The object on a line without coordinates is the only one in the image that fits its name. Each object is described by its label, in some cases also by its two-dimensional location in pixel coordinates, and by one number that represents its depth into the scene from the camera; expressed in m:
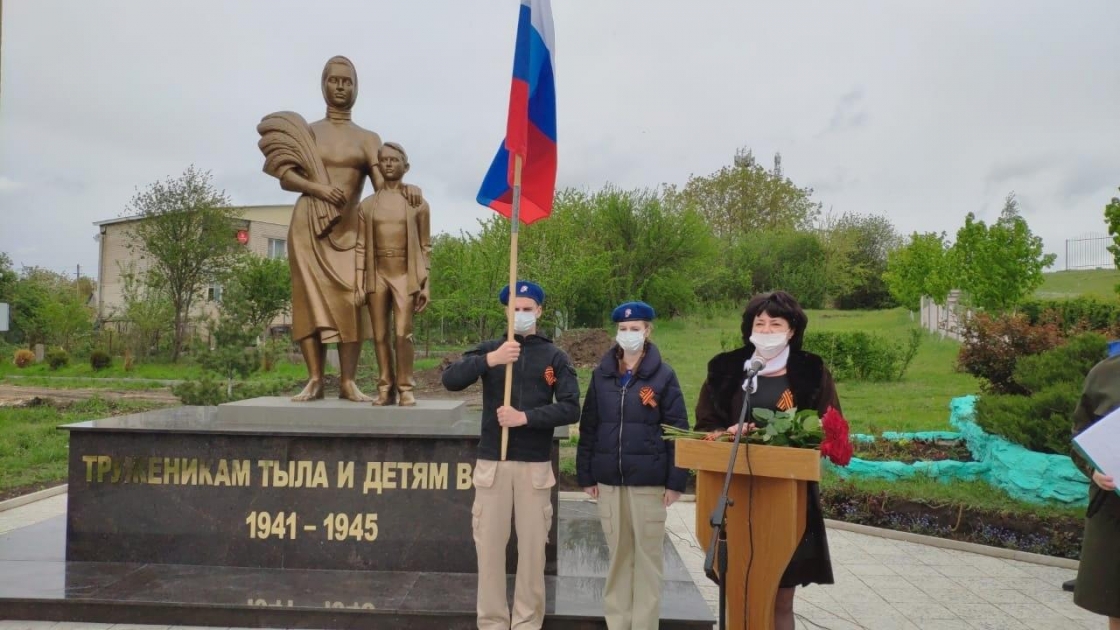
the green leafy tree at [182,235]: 25.50
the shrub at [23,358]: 24.11
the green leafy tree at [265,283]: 26.56
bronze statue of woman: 5.69
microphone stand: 2.59
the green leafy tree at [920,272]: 26.45
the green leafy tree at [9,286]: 28.82
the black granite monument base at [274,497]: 5.01
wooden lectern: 2.94
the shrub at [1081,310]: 13.56
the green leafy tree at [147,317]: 23.72
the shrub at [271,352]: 18.64
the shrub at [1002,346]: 9.34
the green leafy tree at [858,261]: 39.50
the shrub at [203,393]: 10.65
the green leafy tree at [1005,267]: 20.64
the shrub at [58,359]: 23.40
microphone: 2.80
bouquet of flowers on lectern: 2.91
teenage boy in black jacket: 3.94
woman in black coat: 3.29
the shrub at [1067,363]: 7.16
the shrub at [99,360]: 22.67
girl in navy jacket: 3.81
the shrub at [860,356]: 16.16
